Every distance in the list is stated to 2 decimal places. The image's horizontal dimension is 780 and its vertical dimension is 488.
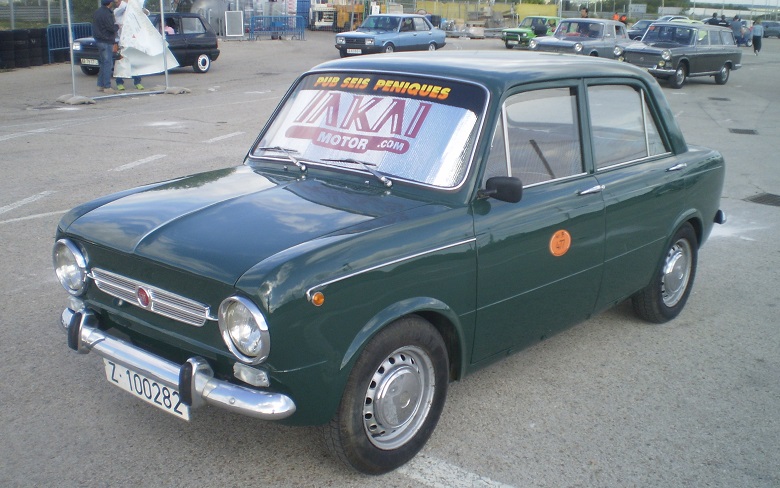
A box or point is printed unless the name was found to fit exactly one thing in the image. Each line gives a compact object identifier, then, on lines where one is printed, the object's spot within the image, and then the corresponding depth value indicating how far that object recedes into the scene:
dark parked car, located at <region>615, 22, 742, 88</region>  22.23
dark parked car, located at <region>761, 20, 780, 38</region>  65.69
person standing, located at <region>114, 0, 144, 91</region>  17.06
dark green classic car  3.11
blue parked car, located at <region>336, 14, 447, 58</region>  27.98
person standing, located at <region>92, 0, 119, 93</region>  16.27
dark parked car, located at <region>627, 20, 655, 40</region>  34.94
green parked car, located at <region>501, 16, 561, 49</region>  37.28
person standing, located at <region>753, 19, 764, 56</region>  40.81
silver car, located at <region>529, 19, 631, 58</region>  24.36
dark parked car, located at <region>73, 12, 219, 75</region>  21.20
